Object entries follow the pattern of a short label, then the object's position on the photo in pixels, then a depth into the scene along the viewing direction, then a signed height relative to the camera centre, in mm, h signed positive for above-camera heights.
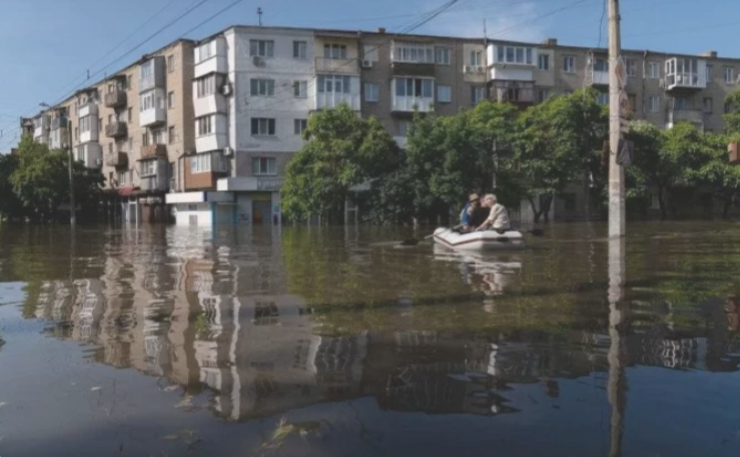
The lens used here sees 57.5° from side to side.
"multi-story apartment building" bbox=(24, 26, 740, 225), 54250 +10531
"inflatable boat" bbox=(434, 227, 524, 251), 17109 -748
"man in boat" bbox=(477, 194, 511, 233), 17578 -250
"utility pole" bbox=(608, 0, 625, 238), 20141 +2756
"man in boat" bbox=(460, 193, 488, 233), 19250 -99
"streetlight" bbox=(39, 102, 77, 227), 50812 +2501
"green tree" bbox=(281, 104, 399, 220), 44253 +3627
